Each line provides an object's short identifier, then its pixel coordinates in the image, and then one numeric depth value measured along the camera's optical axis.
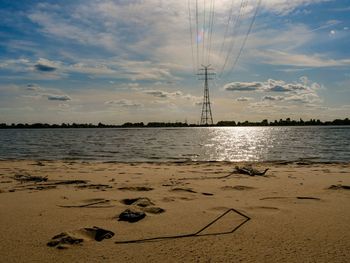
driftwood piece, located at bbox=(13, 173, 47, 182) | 8.85
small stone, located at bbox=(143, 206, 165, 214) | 5.17
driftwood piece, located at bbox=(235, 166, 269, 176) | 9.91
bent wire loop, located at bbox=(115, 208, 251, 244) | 3.83
